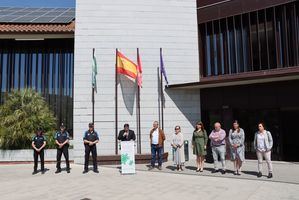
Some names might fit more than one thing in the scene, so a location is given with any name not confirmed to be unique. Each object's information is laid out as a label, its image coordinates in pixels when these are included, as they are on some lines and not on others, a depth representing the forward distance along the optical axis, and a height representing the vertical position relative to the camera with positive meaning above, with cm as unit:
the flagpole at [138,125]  1555 +10
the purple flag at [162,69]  1556 +248
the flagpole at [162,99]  1577 +122
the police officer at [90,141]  1237 -45
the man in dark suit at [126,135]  1234 -25
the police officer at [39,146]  1234 -59
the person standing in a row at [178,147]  1227 -68
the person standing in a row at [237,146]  1107 -60
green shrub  1460 +40
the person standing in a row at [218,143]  1164 -53
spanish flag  1522 +257
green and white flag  1521 +235
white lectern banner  1157 -94
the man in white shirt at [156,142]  1248 -51
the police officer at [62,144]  1240 -54
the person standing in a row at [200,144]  1198 -57
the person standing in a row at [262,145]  1062 -56
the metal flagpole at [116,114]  1518 +55
